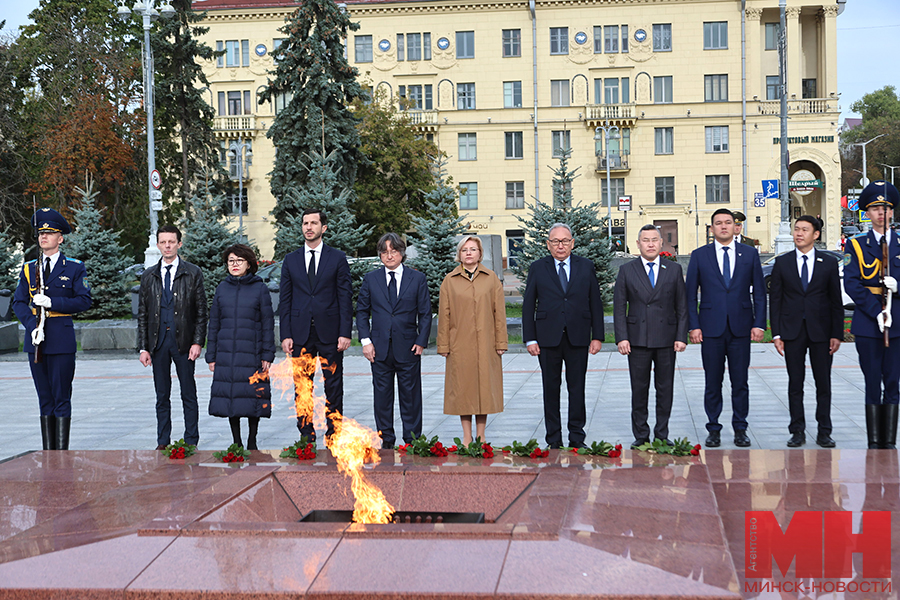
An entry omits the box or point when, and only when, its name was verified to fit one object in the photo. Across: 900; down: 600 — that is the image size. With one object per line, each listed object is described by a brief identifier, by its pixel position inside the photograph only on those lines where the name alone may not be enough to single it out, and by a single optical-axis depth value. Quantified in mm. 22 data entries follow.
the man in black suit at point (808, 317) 7213
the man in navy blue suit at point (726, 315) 7328
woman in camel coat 7047
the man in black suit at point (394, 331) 7270
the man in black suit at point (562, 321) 7102
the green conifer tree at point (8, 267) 24206
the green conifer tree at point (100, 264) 22047
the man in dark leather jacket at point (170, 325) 7355
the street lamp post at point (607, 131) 50250
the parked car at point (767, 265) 27309
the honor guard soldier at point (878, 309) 6723
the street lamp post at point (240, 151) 46219
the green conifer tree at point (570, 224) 18578
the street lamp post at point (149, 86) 22625
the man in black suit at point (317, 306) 7285
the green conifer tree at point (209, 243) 19359
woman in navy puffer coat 7004
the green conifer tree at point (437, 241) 17719
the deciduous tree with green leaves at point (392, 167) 43281
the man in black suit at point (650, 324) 7105
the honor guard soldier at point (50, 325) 7203
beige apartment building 50625
